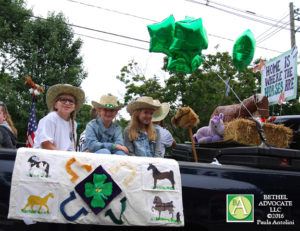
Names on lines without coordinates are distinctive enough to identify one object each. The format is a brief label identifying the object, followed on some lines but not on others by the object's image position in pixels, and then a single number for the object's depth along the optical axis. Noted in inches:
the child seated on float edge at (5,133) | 120.9
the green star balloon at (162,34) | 145.7
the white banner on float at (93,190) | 74.3
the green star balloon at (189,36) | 141.1
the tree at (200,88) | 544.4
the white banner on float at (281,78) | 279.6
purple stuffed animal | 157.8
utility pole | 549.0
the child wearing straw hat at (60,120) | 108.4
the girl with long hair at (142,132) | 126.5
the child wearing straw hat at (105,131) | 117.0
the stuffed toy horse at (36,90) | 202.9
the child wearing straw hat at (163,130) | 160.2
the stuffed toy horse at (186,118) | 138.9
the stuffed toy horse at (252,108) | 154.6
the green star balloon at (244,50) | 161.2
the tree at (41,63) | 501.0
